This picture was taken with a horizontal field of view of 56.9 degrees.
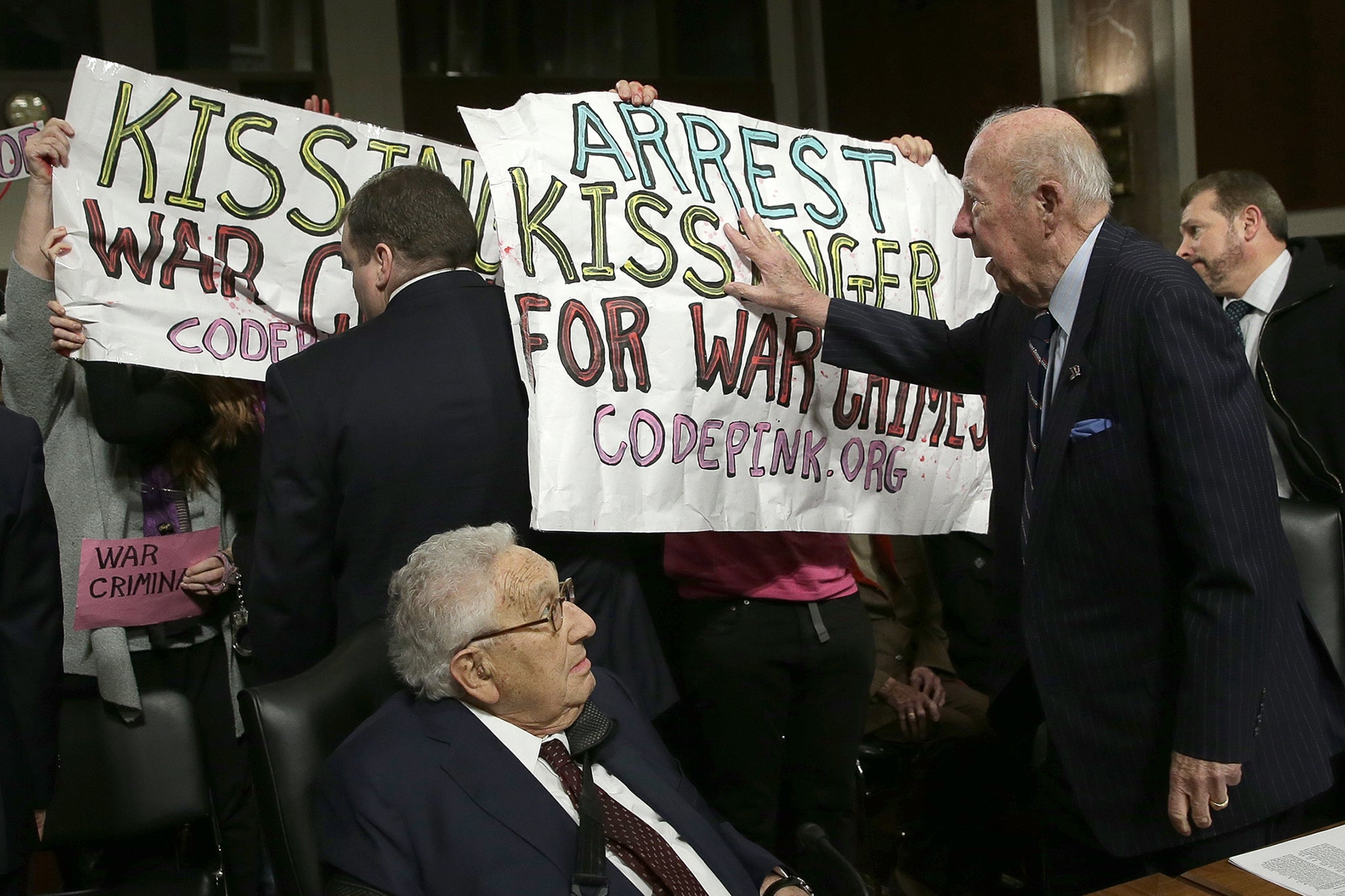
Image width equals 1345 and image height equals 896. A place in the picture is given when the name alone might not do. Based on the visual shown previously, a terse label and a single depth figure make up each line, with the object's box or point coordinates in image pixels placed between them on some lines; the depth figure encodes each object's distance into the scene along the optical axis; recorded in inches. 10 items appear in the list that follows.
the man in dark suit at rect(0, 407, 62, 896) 77.2
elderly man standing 66.4
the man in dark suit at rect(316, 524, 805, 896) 64.7
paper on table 57.5
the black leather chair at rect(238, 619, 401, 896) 66.2
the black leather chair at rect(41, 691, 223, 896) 96.5
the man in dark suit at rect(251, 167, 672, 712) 82.4
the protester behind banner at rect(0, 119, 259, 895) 96.0
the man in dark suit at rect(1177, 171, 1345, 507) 123.3
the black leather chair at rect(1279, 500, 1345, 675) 96.0
